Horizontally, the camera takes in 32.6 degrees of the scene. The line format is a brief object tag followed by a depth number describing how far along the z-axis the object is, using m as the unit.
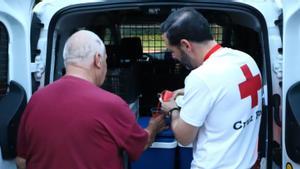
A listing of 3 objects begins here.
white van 2.55
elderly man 2.18
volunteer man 2.33
